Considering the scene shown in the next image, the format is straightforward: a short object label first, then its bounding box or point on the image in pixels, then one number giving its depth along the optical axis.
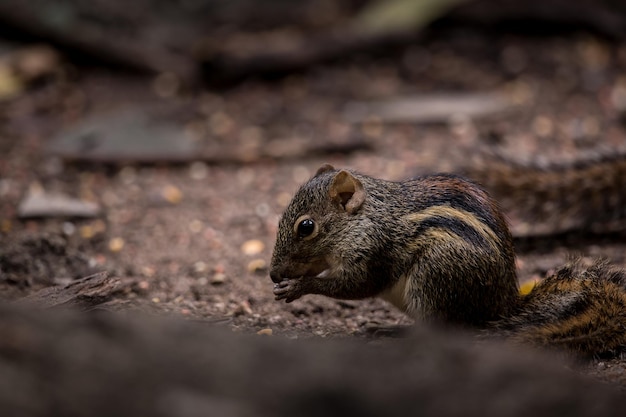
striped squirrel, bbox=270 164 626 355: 7.71
